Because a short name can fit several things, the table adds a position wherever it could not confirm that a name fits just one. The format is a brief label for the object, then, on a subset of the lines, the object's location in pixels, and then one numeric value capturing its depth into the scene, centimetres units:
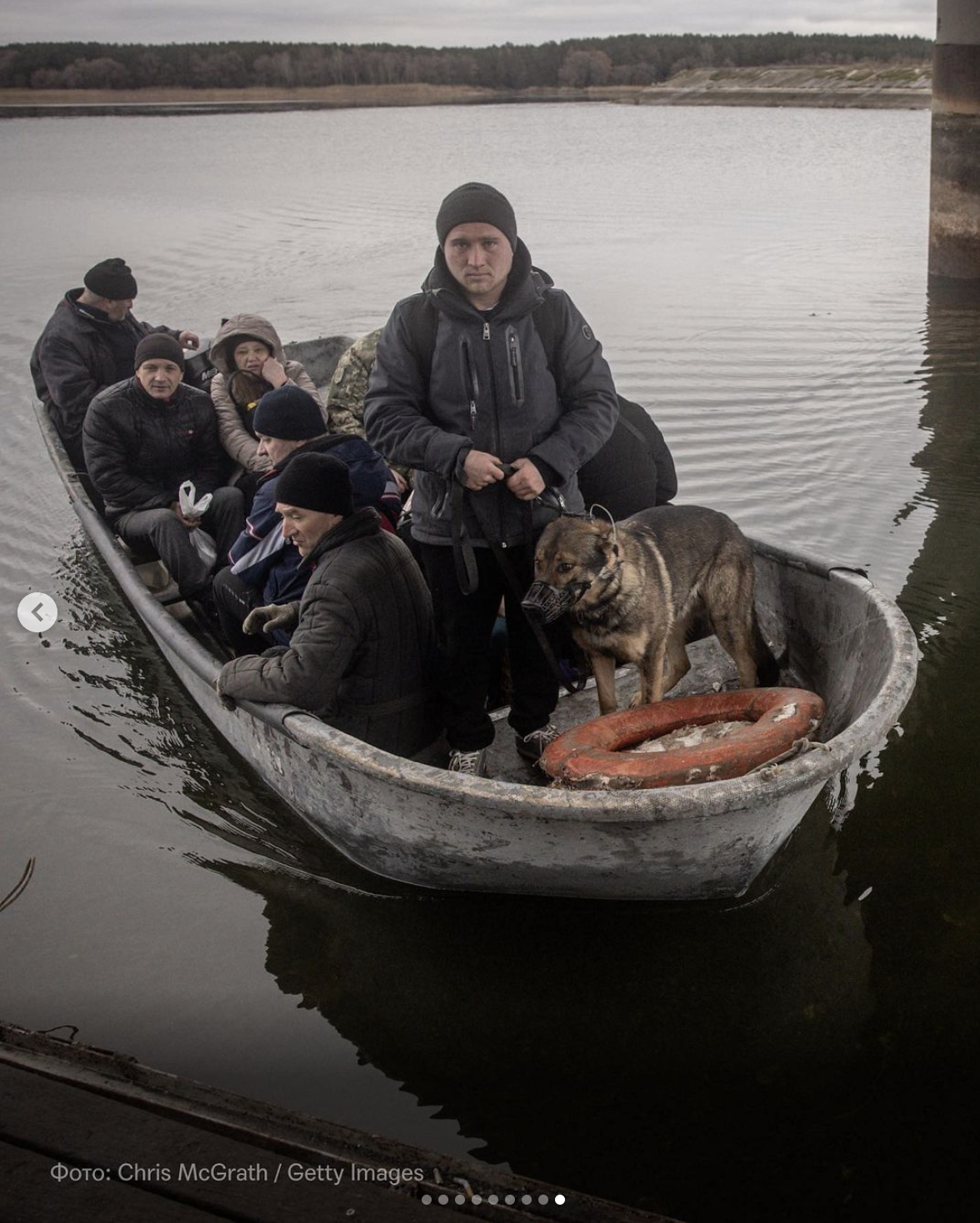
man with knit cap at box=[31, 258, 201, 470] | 782
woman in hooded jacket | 700
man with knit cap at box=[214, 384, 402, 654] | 498
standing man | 411
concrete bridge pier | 1334
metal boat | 366
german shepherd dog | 411
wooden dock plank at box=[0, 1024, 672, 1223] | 270
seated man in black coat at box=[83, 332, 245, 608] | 654
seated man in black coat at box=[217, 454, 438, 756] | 420
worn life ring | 386
